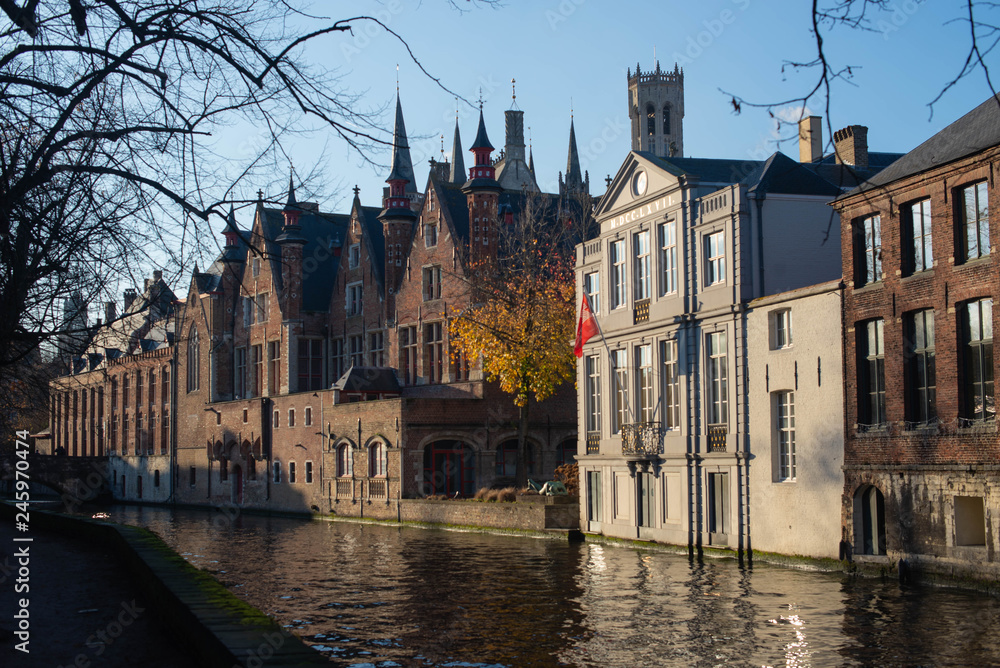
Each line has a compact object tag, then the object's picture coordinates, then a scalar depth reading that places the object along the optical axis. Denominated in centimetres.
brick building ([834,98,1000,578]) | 1986
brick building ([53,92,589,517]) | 4394
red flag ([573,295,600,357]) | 3197
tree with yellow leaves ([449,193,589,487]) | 3862
